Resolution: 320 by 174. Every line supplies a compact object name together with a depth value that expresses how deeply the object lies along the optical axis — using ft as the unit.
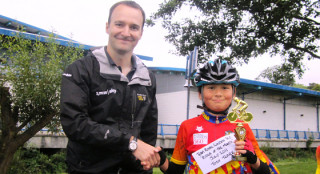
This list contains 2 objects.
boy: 10.15
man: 7.45
